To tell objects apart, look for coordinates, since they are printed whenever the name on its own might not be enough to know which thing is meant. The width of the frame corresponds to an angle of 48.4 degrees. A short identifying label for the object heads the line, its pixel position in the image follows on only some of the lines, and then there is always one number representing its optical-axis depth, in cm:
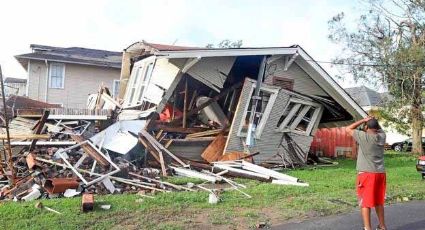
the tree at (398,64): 2603
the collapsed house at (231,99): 1542
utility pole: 1028
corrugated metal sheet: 2328
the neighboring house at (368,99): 4502
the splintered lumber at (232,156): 1519
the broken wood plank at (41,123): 1368
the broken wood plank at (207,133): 1574
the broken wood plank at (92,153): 1187
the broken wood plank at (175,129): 1527
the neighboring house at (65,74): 3133
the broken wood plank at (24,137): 1194
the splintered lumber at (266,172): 1208
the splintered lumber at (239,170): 1256
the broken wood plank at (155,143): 1397
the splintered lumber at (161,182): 1068
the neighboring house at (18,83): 4039
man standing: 660
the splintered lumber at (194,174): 1193
